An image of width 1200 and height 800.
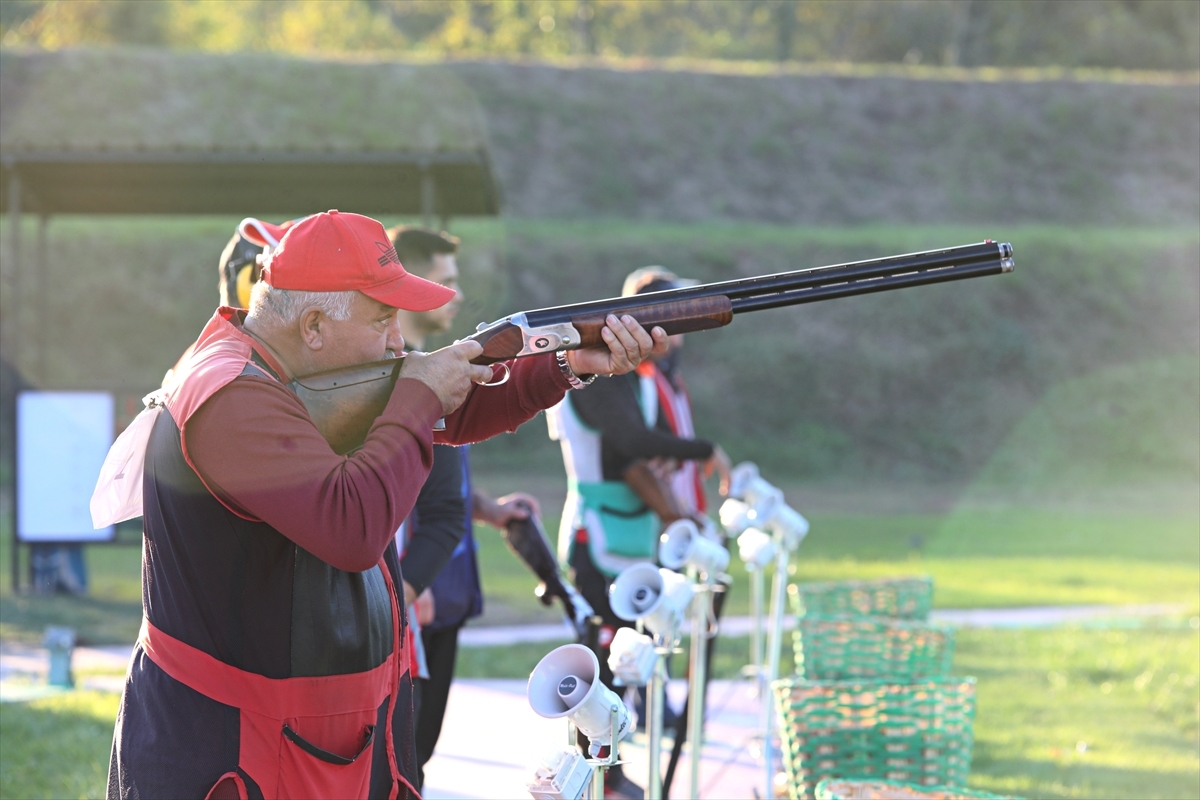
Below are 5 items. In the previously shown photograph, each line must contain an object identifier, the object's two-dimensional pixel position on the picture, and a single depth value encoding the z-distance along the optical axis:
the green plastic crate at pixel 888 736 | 9.23
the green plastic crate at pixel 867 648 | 11.13
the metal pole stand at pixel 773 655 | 10.83
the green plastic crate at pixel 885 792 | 7.67
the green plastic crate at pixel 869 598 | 12.64
